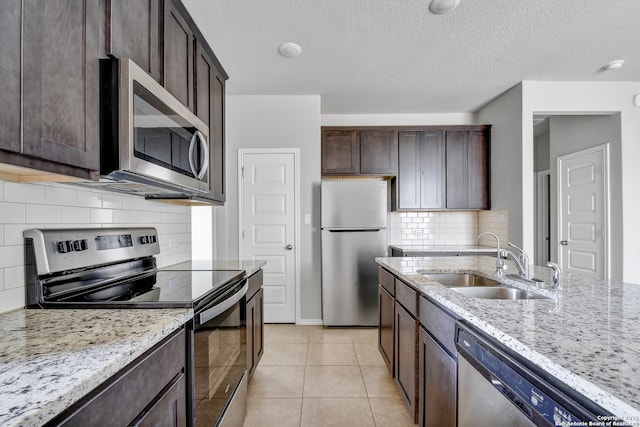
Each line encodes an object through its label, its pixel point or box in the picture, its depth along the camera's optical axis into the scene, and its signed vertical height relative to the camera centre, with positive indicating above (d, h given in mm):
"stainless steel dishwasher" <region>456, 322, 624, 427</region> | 613 -435
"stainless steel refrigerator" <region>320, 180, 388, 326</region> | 3441 -343
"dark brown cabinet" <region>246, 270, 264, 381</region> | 1976 -730
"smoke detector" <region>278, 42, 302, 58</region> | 2566 +1454
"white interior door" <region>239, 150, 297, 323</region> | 3576 +30
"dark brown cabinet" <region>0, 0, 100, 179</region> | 749 +375
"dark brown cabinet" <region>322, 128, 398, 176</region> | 3908 +853
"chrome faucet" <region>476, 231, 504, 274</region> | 1692 -275
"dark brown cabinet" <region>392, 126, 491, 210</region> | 3953 +624
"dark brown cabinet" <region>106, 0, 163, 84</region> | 1115 +764
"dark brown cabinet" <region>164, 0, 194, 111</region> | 1529 +882
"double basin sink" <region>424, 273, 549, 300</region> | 1493 -392
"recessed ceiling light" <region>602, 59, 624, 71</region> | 2847 +1440
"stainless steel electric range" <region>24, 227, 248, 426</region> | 1111 -311
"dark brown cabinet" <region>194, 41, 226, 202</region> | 1912 +778
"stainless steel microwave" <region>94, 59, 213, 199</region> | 1081 +343
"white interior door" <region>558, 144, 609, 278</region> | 3426 +56
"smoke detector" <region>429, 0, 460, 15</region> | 2033 +1440
